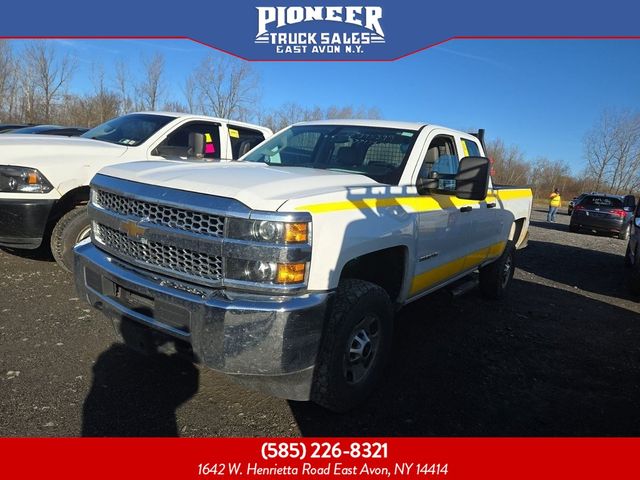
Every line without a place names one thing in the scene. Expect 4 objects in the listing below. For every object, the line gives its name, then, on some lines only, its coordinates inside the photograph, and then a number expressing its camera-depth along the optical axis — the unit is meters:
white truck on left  4.32
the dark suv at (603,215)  15.04
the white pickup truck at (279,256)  2.18
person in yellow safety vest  19.92
